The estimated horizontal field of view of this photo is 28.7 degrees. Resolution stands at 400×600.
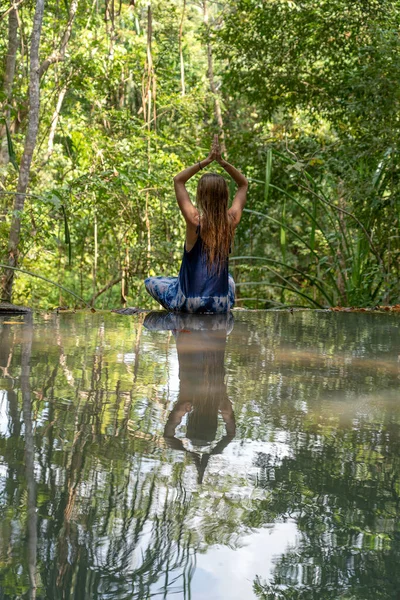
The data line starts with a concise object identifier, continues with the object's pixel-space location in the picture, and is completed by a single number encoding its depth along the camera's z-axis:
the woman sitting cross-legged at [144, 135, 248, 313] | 5.11
